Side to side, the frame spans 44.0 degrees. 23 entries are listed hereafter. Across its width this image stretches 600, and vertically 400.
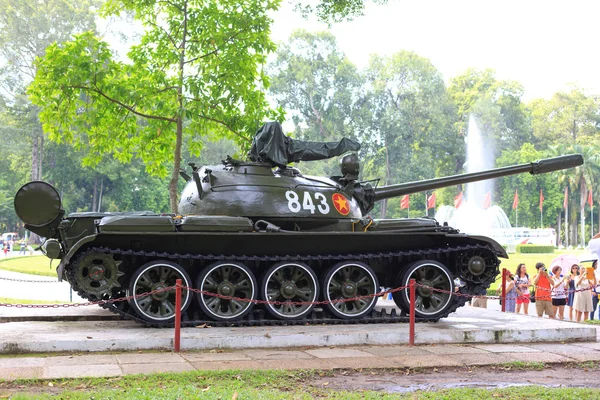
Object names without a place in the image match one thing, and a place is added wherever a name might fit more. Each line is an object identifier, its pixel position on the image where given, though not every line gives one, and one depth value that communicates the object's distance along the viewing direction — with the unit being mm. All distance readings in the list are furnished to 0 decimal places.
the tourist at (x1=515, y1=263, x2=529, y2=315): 17047
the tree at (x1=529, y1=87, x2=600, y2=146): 87875
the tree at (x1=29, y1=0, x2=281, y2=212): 16172
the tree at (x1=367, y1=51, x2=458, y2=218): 73562
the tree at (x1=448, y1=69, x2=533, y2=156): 81188
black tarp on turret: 13953
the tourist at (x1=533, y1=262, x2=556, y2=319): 16812
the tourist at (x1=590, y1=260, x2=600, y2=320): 17375
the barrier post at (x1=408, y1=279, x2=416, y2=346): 11859
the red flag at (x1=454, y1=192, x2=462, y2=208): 62869
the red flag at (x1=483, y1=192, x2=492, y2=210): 65625
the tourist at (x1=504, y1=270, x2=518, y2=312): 16875
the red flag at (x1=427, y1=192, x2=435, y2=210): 61003
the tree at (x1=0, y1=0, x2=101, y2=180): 57312
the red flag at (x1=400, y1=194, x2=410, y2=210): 55031
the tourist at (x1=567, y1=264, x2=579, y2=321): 17777
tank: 12234
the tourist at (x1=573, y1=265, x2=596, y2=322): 16859
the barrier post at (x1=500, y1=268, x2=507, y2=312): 15945
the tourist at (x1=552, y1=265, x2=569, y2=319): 16516
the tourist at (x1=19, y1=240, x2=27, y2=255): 51881
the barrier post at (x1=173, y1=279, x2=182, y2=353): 10945
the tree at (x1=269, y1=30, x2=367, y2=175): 71375
